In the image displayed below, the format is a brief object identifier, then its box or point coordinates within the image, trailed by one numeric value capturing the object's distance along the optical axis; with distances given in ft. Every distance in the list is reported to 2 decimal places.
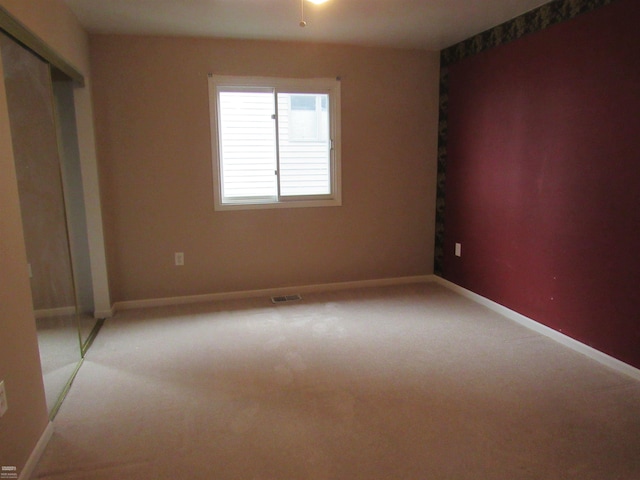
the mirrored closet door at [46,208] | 6.58
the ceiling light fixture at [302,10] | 9.05
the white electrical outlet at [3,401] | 5.04
